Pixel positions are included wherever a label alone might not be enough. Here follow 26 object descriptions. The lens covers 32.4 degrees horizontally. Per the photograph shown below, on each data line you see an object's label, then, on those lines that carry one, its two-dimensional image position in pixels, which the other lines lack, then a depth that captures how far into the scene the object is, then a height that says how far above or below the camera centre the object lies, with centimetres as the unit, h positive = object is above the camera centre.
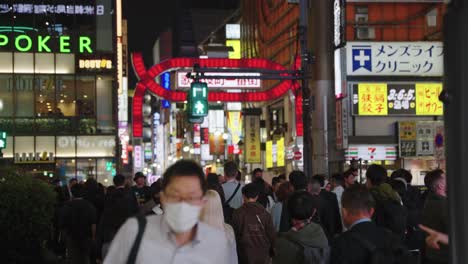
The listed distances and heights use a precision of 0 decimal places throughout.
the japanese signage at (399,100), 3453 +174
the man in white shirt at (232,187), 1273 -70
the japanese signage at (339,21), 2947 +443
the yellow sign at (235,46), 6340 +764
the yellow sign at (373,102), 3456 +168
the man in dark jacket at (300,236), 672 -80
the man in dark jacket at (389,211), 943 -84
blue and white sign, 3412 +348
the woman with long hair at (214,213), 725 -64
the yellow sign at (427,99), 3456 +177
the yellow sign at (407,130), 3472 +44
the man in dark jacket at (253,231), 996 -110
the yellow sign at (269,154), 4950 -73
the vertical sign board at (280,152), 4575 -57
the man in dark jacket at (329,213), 1132 -102
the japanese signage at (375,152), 3528 -50
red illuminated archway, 3125 +220
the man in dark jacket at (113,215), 1088 -97
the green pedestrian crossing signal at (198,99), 2613 +145
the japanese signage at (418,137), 3406 +13
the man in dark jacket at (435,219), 755 -76
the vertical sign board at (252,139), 4791 +21
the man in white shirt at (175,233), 404 -46
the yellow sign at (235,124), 6112 +143
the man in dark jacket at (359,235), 574 -69
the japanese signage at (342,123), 3219 +73
